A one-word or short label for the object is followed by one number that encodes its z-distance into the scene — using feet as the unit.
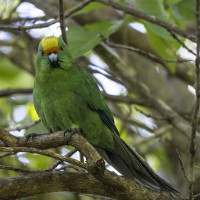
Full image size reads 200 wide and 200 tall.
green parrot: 24.82
